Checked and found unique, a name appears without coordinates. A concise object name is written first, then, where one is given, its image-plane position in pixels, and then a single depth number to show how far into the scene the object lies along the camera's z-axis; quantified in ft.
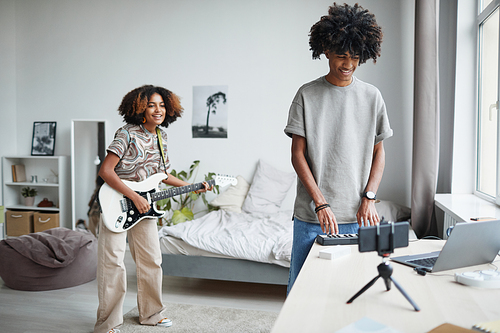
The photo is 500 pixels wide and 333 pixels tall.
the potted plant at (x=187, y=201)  12.93
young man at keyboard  4.76
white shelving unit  15.57
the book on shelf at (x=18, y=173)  16.11
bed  9.20
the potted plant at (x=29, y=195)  16.06
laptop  3.63
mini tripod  3.09
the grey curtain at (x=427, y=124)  9.89
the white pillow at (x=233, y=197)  13.39
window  8.50
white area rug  7.85
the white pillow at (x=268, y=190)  13.17
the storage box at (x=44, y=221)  15.43
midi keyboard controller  4.58
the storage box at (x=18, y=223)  15.60
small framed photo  16.06
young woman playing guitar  7.38
